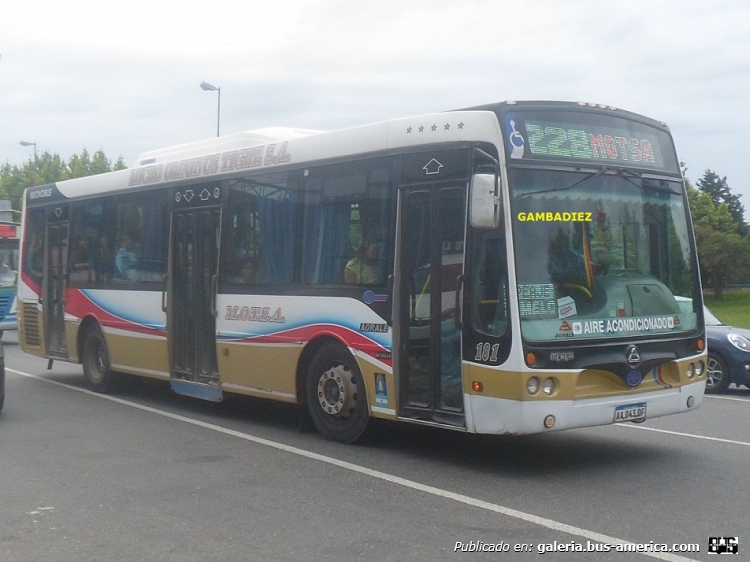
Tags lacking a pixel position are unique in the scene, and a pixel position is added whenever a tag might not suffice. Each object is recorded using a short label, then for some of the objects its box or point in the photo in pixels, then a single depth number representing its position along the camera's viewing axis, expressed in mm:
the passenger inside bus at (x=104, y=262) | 13734
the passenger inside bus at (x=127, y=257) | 13220
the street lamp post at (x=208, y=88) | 31880
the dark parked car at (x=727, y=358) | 14297
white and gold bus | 8000
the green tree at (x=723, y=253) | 60906
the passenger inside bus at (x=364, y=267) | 9242
